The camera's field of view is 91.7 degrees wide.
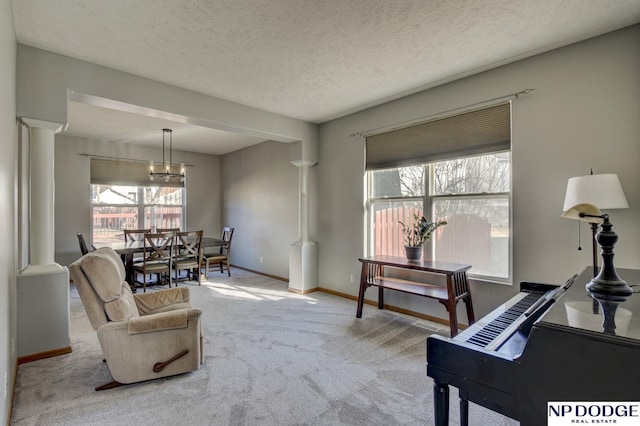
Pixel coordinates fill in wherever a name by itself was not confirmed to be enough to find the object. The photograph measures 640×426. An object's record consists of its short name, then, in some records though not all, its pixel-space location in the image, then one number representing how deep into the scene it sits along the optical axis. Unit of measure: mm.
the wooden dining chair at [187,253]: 5285
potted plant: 3439
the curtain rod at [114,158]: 5781
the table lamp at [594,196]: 1985
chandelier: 5176
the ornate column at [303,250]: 4809
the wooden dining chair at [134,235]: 5492
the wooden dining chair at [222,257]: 5891
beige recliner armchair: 2199
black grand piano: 859
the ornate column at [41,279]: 2635
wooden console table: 2918
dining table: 4865
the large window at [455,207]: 3094
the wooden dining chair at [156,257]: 4938
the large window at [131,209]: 6025
